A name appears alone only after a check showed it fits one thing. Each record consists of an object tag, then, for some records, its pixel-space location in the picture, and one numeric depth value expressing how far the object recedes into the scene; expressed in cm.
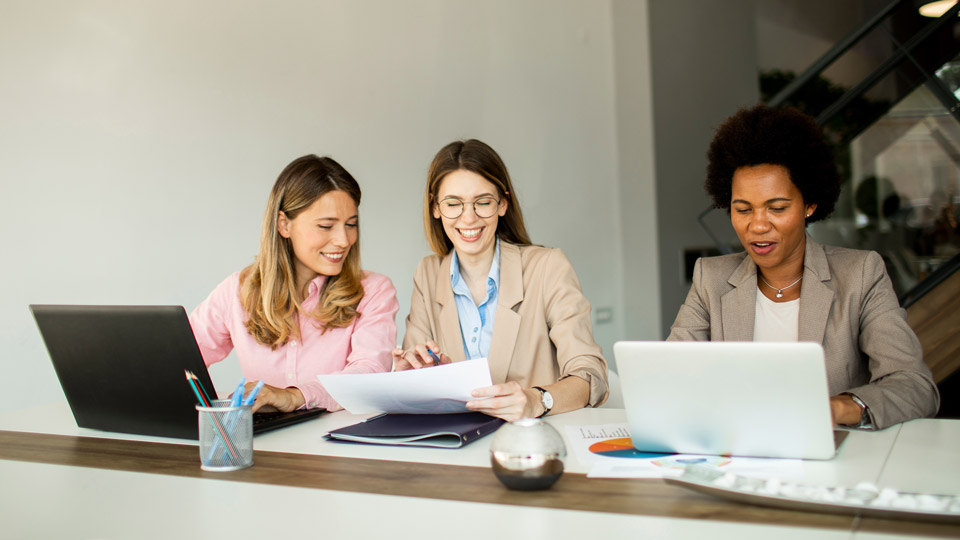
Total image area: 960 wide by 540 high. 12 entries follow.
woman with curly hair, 180
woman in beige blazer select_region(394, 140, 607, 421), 211
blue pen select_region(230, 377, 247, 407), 128
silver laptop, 110
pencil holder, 126
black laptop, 137
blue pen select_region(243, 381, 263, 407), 128
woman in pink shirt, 212
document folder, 139
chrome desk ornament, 103
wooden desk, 91
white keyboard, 87
